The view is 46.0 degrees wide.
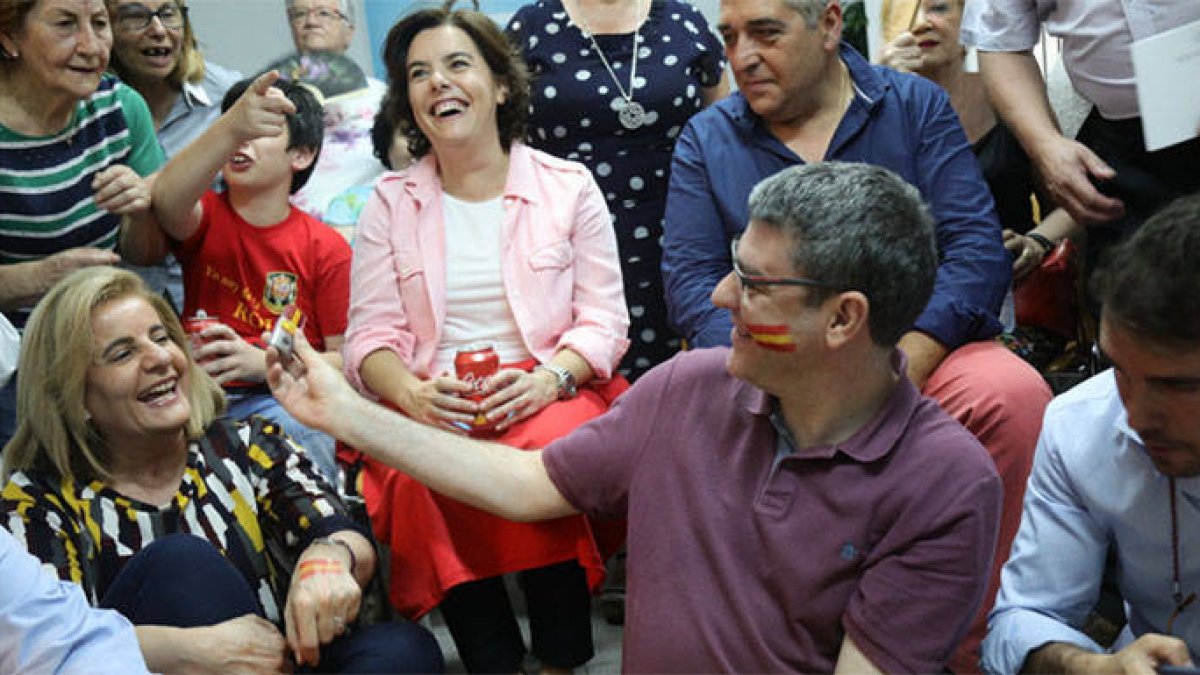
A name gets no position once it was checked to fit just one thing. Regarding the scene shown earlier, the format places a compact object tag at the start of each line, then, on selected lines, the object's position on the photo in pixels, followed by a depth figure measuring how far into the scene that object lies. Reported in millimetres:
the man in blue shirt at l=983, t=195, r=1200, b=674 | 1627
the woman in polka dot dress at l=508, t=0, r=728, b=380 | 3135
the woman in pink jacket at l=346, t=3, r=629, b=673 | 2539
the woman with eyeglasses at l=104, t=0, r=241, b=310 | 3236
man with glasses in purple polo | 1773
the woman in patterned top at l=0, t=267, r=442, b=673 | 2182
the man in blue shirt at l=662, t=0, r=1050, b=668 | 2633
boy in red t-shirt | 2842
